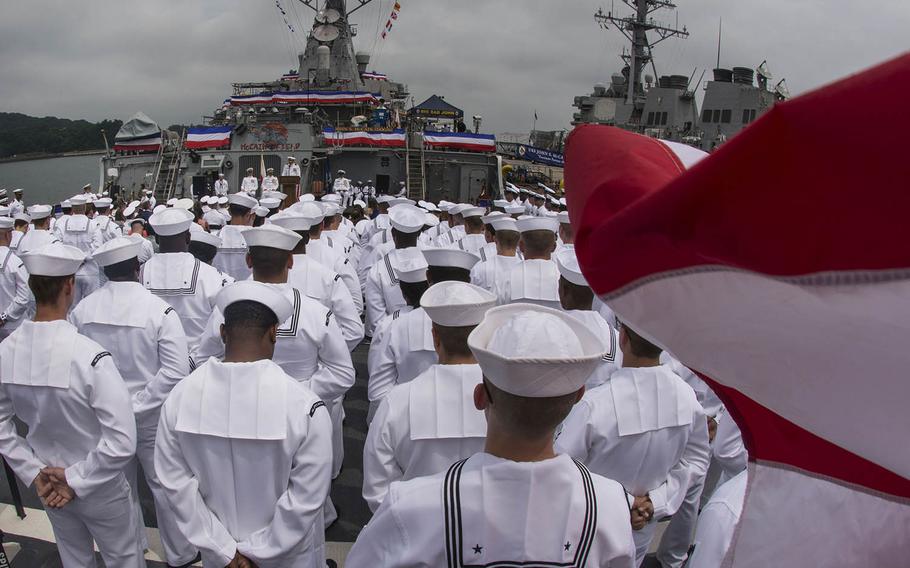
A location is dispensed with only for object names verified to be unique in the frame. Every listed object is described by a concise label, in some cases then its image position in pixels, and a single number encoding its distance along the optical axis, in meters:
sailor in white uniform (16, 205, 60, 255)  8.69
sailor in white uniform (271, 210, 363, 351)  5.09
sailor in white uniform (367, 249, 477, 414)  4.08
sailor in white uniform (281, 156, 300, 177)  21.53
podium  17.39
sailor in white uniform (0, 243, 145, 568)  3.14
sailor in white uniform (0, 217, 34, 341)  6.95
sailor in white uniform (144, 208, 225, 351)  5.22
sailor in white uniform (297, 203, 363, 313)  6.33
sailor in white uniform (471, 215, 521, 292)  6.37
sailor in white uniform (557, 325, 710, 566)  2.86
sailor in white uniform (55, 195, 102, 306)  10.85
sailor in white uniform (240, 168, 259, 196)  19.70
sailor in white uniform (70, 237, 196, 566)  4.08
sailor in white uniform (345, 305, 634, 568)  1.72
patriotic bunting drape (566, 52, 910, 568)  0.84
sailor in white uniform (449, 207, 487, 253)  8.48
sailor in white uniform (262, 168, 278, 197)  19.47
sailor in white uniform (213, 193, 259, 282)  7.91
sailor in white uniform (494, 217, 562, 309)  5.65
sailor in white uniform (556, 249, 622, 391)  4.04
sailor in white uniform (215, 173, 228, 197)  21.06
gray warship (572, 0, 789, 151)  33.97
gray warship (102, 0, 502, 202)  23.48
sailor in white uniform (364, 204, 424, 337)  6.18
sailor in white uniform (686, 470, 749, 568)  2.00
